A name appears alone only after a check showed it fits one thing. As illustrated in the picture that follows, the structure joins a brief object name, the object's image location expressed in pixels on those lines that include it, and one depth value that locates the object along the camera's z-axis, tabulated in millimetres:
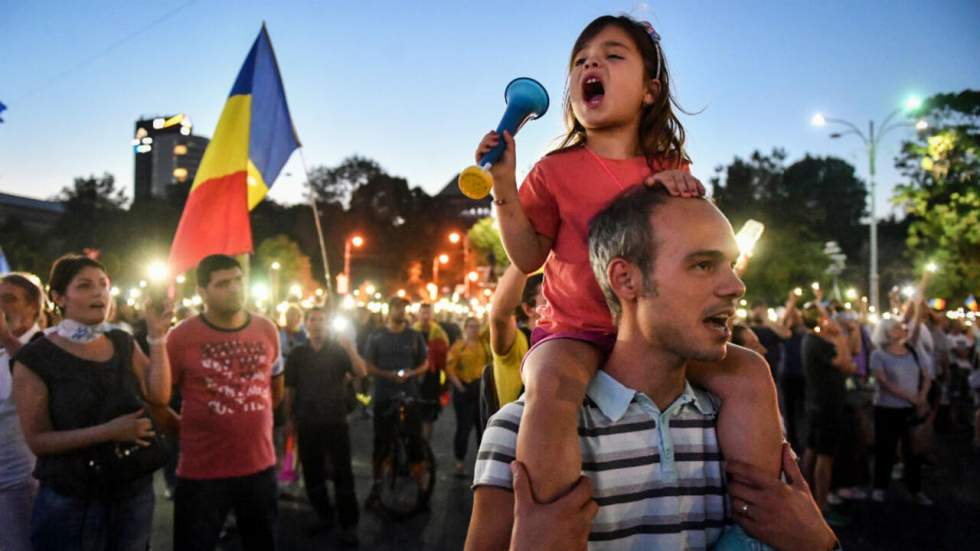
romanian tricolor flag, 7492
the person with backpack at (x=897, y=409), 8930
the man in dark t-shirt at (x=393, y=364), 8758
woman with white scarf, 3674
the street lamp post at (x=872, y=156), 22525
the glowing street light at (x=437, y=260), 62156
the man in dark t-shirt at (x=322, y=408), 7449
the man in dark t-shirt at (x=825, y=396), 8094
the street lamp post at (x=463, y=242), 64550
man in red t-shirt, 4551
